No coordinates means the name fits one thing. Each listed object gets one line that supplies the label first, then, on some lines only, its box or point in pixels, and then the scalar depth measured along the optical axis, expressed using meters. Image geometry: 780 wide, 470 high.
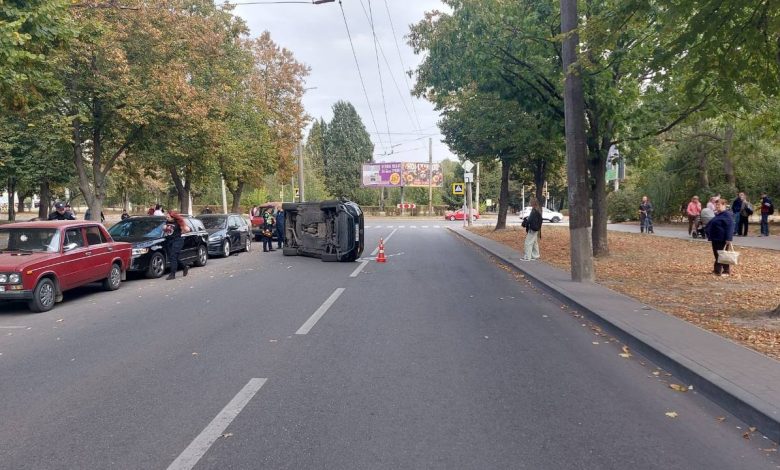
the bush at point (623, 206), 42.62
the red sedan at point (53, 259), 9.23
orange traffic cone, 17.05
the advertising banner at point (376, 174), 73.75
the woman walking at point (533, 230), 15.95
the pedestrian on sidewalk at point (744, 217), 23.39
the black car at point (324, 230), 16.97
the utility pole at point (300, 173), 38.89
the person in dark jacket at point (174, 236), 14.05
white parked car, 51.22
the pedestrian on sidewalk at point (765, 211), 23.61
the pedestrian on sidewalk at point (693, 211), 24.36
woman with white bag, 12.22
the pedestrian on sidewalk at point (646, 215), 27.92
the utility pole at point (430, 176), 64.35
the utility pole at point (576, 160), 11.46
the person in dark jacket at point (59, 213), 16.92
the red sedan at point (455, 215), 60.91
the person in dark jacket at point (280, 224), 20.94
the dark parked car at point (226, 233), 19.66
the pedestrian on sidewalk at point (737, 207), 23.34
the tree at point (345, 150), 83.50
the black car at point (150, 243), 13.80
